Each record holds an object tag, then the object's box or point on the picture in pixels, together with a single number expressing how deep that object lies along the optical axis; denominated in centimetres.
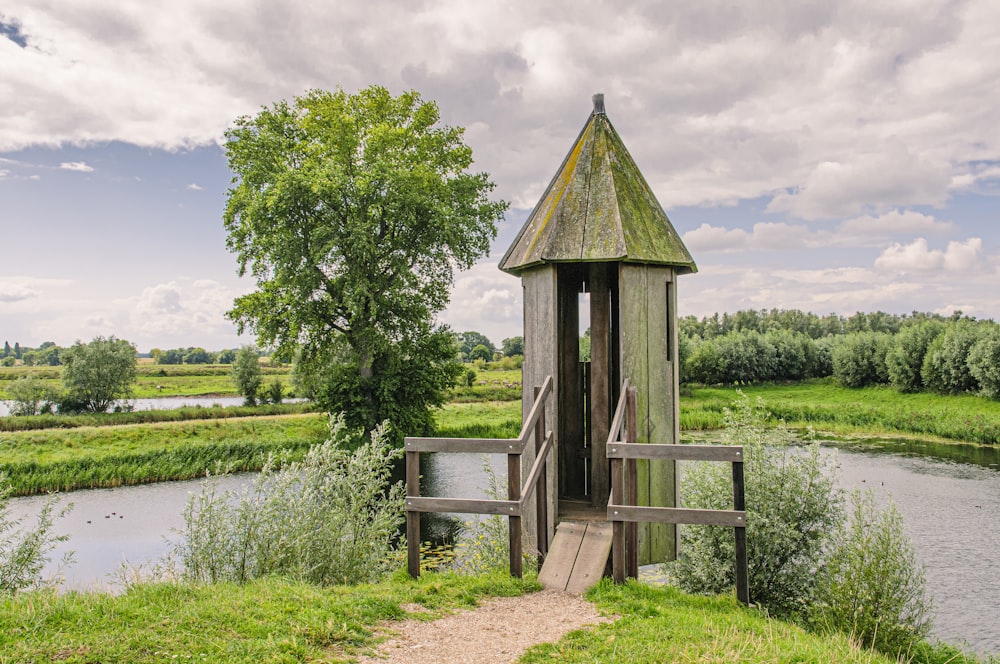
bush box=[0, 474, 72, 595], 684
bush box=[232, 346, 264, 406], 3912
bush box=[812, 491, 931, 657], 738
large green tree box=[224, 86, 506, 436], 2268
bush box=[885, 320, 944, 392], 4784
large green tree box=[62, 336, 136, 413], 3672
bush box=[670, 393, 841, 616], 750
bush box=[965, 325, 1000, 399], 3850
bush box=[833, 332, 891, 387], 5184
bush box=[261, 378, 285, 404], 4012
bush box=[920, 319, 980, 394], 4228
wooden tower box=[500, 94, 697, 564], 743
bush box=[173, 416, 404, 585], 682
